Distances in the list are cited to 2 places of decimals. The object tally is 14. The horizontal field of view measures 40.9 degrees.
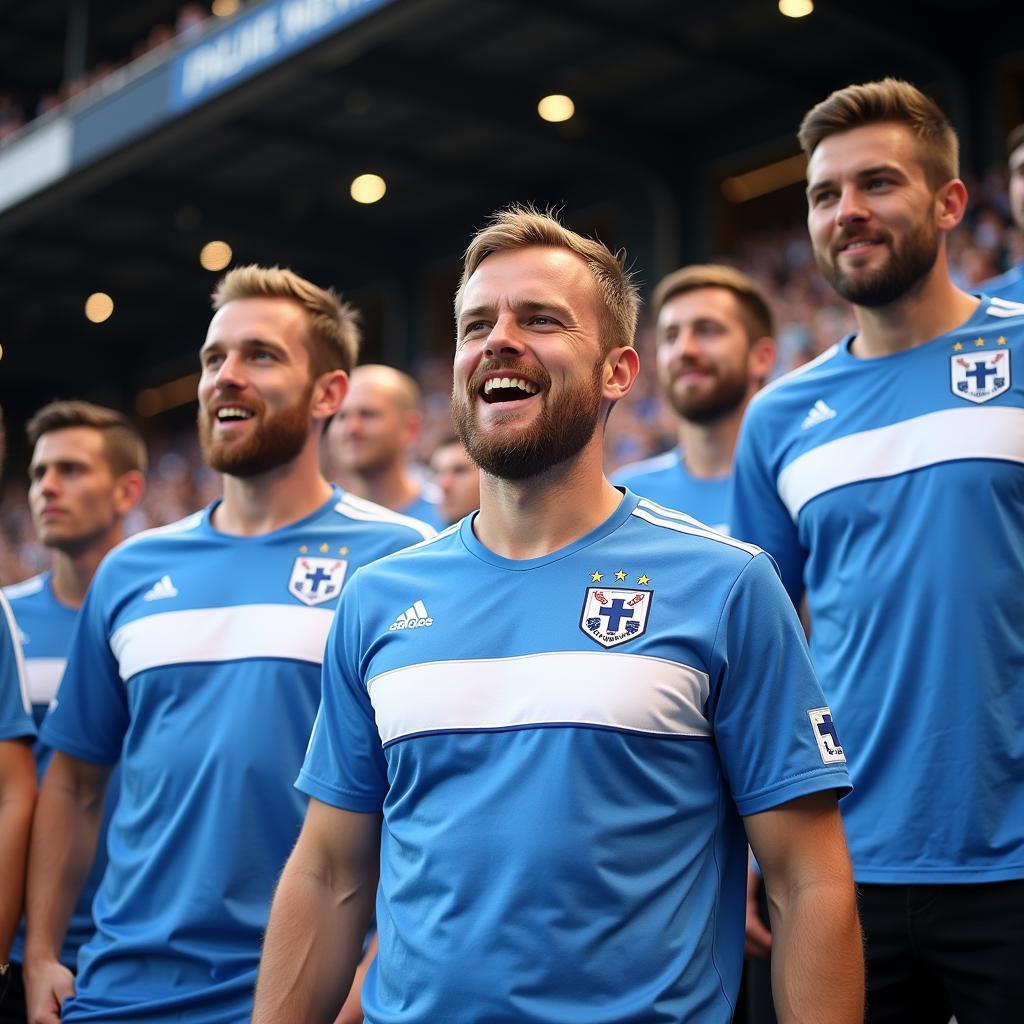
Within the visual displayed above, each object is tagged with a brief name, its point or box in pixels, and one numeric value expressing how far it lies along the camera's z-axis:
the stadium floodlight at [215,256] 18.84
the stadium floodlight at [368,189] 16.92
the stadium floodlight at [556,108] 14.56
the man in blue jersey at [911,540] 2.93
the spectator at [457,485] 6.29
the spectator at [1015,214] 4.33
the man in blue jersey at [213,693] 3.30
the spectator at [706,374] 5.03
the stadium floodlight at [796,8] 12.12
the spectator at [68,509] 4.85
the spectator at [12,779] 3.65
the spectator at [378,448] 6.59
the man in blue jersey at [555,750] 2.31
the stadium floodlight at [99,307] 21.20
